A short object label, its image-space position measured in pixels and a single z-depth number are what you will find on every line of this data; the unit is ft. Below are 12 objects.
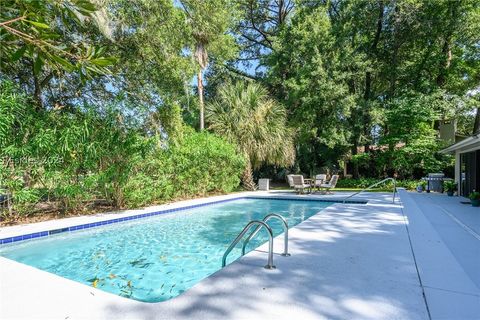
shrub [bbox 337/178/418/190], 56.41
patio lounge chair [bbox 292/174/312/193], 46.60
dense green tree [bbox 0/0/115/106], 10.77
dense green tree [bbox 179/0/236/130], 32.40
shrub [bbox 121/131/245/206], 31.01
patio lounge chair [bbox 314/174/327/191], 47.37
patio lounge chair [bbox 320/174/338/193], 46.68
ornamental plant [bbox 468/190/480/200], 30.22
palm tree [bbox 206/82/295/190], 51.06
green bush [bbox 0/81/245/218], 21.49
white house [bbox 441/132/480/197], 34.87
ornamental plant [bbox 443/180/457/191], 42.57
